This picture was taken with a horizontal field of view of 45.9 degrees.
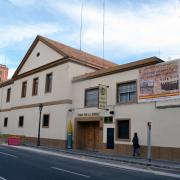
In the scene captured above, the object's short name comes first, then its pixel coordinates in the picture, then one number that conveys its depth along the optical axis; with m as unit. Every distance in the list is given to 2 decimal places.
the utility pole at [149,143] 12.61
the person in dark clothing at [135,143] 14.10
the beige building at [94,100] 13.65
